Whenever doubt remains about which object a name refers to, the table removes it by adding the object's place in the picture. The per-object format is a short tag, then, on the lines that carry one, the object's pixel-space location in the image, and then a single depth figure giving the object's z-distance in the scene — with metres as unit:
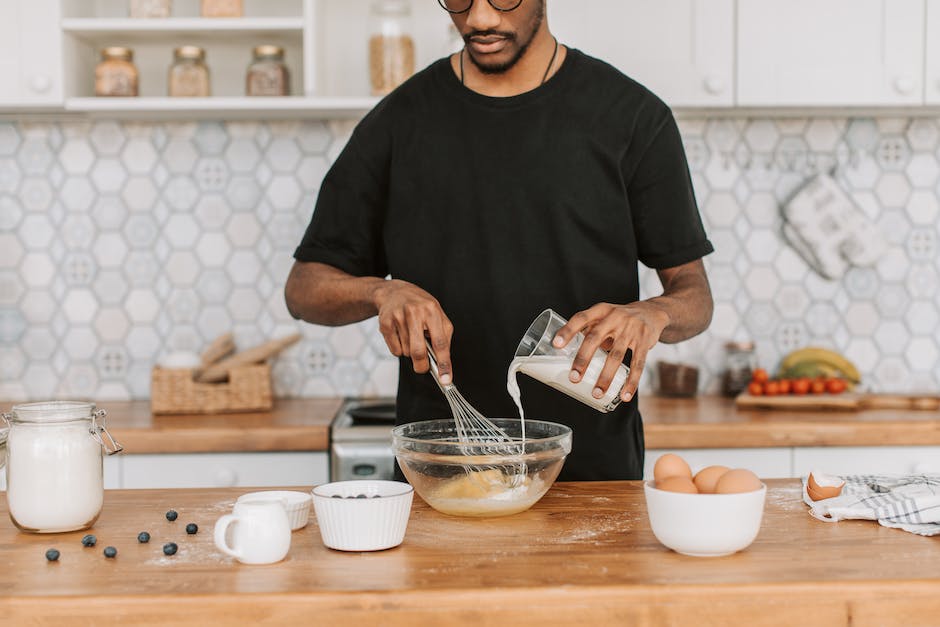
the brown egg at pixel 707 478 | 1.18
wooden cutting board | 2.67
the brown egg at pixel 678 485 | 1.16
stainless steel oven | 2.41
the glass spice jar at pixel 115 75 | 2.71
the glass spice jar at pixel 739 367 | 2.96
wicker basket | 2.67
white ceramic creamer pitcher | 1.12
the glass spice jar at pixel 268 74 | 2.72
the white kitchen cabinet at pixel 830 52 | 2.67
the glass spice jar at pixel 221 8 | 2.69
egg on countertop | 1.36
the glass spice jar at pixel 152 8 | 2.71
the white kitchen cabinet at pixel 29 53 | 2.62
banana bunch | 2.93
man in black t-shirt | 1.77
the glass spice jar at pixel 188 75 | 2.74
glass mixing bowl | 1.31
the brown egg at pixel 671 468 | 1.21
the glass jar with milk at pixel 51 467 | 1.25
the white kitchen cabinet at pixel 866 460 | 2.50
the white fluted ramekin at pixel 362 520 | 1.15
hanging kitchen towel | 3.02
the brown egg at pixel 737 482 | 1.14
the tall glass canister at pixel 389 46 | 2.70
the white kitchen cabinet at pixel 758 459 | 2.50
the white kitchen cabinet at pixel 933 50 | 2.68
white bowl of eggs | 1.11
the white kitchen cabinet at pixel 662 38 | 2.66
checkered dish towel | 1.25
